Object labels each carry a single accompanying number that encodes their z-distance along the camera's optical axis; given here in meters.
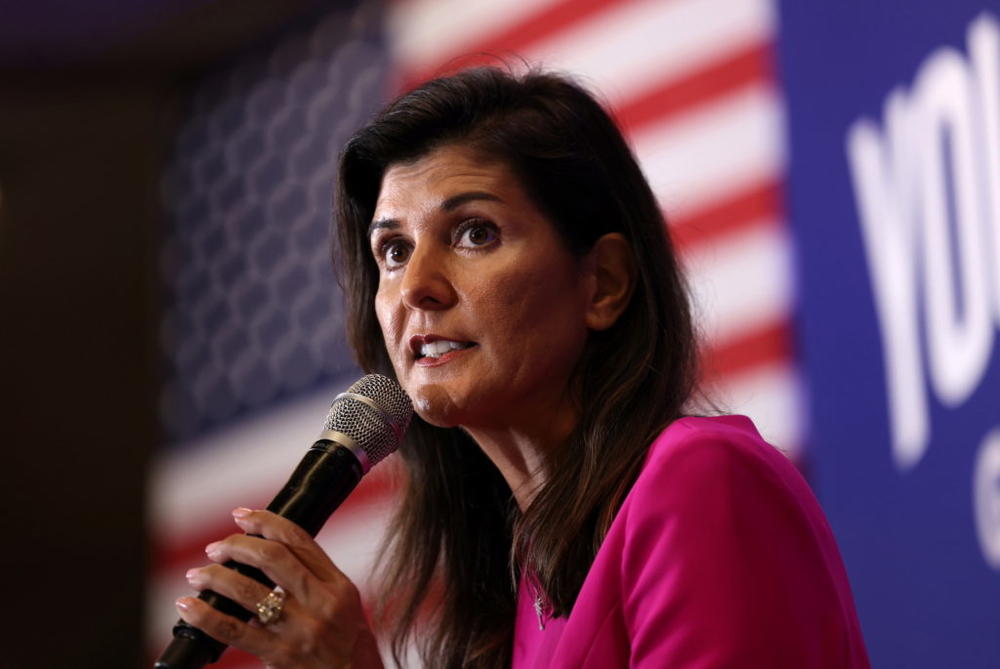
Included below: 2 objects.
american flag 4.99
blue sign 4.59
